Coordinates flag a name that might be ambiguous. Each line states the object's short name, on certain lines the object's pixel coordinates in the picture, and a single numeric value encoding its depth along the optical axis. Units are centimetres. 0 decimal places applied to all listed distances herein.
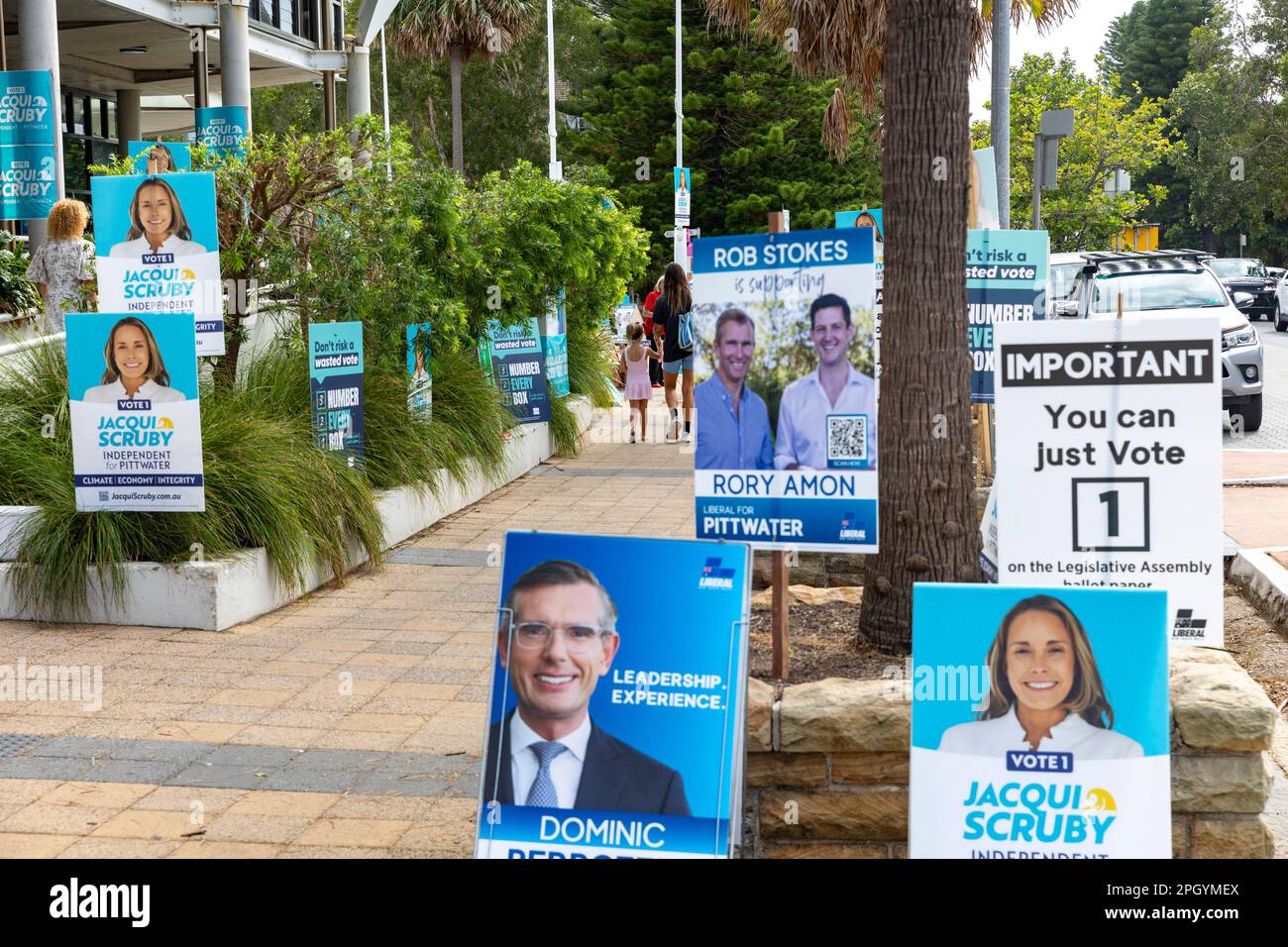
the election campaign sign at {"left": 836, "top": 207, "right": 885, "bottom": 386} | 1185
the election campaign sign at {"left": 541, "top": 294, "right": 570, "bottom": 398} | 1570
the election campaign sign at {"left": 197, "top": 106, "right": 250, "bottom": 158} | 1758
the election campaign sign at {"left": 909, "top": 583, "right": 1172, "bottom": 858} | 353
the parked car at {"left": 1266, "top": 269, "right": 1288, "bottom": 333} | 3528
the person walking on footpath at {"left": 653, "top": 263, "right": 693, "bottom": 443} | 1638
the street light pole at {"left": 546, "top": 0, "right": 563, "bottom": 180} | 3409
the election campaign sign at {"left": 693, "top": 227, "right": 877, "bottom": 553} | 490
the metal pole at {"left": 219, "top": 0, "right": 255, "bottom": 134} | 2241
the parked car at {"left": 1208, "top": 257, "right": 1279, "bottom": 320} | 3800
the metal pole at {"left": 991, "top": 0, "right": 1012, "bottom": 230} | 1550
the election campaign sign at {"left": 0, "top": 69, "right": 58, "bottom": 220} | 1334
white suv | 1617
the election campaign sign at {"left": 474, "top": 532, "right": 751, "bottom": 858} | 375
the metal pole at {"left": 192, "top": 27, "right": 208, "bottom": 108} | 2029
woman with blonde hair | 1049
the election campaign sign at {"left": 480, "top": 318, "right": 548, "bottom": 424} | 1388
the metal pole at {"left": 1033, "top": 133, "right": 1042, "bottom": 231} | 1777
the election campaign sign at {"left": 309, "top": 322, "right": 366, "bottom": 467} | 949
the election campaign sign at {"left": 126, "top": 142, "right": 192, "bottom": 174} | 1095
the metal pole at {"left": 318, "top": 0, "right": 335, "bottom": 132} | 2798
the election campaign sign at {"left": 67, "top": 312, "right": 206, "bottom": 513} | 782
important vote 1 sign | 464
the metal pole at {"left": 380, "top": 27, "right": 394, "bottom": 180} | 4470
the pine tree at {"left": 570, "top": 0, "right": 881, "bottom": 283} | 3984
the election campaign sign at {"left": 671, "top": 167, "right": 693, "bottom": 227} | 2875
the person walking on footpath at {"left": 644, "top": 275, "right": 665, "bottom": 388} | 2061
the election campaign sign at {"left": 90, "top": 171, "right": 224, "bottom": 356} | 864
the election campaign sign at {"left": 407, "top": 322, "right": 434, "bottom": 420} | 1126
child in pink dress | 1622
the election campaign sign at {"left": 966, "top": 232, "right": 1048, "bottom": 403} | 1045
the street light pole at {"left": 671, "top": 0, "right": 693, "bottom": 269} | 2884
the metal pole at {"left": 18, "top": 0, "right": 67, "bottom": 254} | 1608
